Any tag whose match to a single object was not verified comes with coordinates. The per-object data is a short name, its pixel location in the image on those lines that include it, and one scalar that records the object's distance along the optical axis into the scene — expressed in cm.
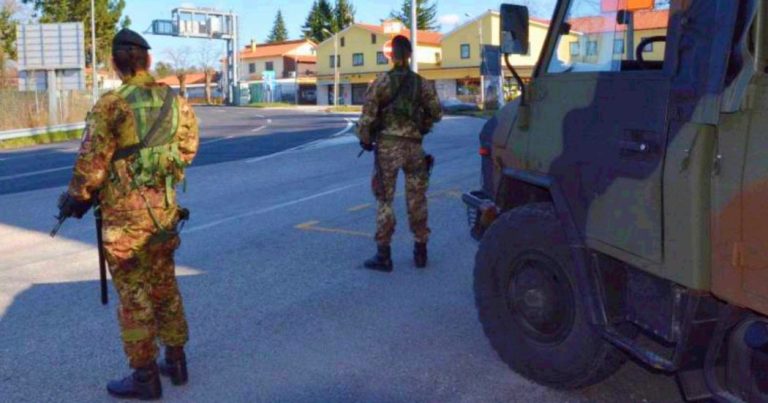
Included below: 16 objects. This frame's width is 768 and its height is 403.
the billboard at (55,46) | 3133
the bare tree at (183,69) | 10623
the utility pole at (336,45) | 6800
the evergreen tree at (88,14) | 5169
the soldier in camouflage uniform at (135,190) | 364
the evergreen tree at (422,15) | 9176
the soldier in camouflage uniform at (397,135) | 621
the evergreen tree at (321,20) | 10013
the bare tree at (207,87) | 8994
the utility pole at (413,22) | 3155
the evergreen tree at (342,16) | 9831
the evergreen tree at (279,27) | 13038
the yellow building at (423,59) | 6725
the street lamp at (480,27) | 6143
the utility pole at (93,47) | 4591
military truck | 272
